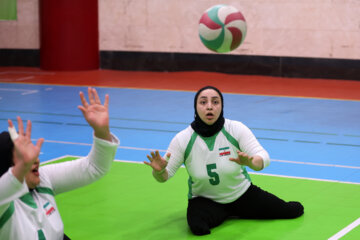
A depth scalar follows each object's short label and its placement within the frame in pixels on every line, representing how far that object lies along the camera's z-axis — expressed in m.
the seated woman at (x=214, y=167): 11.10
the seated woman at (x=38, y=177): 6.56
